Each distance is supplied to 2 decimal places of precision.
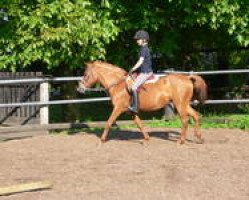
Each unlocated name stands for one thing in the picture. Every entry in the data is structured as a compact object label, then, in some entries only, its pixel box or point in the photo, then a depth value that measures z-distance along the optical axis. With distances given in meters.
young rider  11.98
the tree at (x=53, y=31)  14.00
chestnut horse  12.23
